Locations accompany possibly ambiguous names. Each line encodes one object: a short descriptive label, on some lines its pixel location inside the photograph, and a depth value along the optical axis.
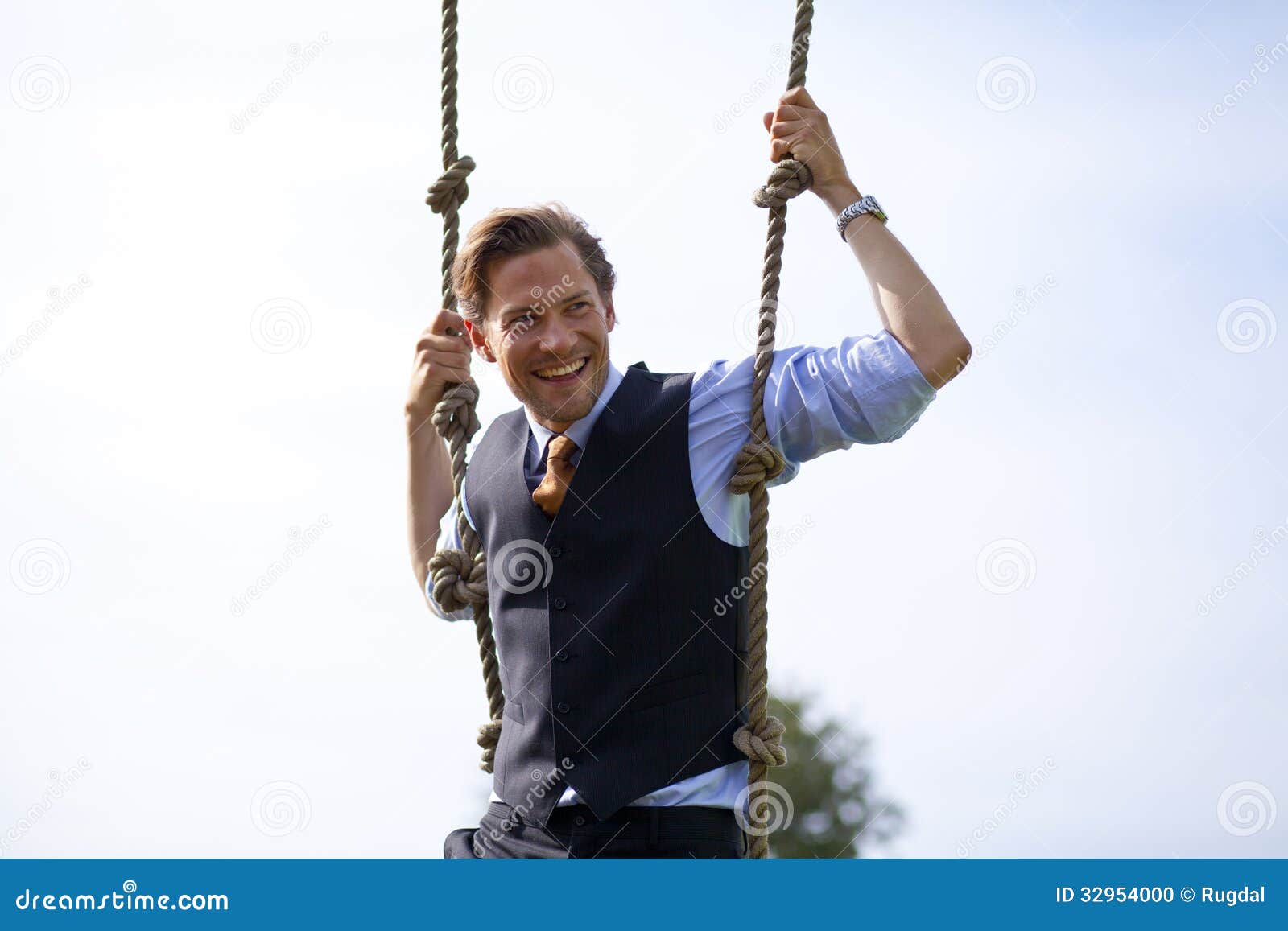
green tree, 27.27
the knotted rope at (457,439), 6.15
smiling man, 5.28
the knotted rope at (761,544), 5.36
